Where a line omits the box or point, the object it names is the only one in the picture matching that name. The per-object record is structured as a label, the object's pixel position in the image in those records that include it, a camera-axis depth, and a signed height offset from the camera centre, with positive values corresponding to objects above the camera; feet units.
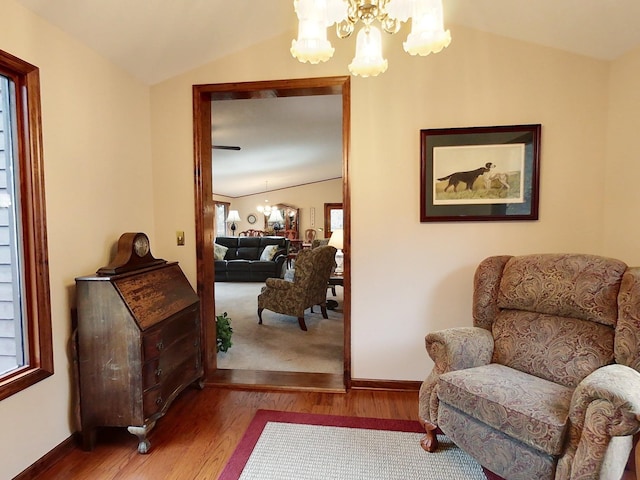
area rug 5.47 -3.99
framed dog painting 7.54 +1.13
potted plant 10.12 -3.27
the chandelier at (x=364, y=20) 3.79 +2.36
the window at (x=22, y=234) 5.30 -0.13
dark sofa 23.80 -2.69
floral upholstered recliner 4.05 -2.26
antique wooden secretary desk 5.92 -2.27
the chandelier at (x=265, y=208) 36.25 +1.75
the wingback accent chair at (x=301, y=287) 12.77 -2.41
